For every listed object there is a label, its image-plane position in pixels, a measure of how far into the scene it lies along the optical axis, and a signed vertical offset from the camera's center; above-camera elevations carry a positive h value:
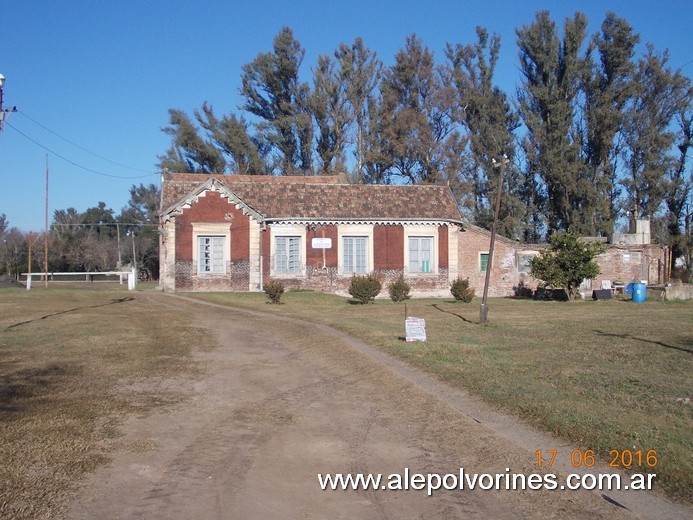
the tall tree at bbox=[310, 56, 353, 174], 52.75 +11.86
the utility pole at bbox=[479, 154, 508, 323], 20.36 -0.19
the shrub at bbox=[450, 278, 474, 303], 30.12 -1.13
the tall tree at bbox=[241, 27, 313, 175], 53.50 +13.22
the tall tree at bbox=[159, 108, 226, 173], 55.09 +9.36
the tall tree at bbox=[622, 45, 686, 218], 45.72 +9.34
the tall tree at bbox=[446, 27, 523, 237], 49.12 +9.84
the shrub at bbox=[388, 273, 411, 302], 30.52 -1.14
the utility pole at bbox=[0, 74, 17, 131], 16.55 +3.84
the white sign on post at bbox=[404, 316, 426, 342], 15.14 -1.44
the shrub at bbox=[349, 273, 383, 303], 28.36 -0.94
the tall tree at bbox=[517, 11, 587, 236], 45.94 +11.27
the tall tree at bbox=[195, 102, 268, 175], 54.50 +9.87
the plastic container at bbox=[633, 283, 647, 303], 31.42 -1.22
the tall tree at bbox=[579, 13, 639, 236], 45.50 +10.86
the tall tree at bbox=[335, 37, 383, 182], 53.00 +14.49
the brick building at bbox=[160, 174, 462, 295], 34.09 +1.60
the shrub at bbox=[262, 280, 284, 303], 27.17 -1.01
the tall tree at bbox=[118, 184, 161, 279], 74.51 +4.23
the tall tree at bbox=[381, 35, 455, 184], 51.66 +11.82
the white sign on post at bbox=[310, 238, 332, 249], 35.22 +1.18
